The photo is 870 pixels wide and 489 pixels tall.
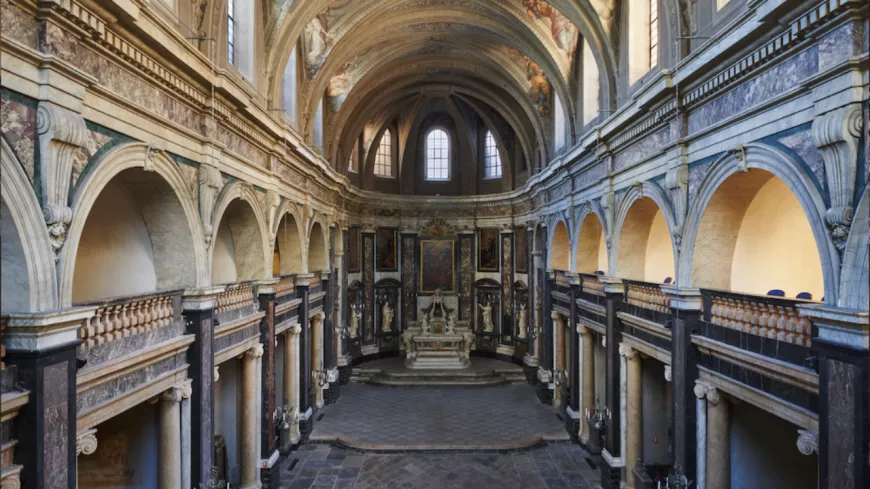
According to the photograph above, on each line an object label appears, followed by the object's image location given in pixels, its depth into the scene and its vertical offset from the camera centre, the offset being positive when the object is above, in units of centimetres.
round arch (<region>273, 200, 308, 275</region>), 1376 +16
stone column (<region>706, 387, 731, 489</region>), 766 -287
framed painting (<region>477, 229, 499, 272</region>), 2445 +3
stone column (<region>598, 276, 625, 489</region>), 1145 -308
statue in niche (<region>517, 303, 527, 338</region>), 2256 -303
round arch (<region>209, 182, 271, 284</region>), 1095 +11
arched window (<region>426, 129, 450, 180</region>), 2589 +474
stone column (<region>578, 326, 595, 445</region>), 1402 -327
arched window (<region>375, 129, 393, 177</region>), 2519 +453
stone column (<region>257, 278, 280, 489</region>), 1138 -307
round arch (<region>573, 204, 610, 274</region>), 1434 +20
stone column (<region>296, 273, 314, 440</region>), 1432 -303
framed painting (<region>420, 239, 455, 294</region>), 2497 -57
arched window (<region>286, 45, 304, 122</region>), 1351 +420
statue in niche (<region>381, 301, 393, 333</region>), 2400 -306
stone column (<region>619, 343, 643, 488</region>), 1095 -340
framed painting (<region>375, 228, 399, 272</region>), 2442 +1
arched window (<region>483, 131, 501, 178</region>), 2520 +441
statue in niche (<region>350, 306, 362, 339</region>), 2224 -296
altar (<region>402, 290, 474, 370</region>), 2156 -394
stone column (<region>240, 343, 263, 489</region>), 1076 -353
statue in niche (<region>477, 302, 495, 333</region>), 2414 -316
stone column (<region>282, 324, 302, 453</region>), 1383 -322
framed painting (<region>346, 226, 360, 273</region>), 2248 +6
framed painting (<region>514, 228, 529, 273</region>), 2269 +2
